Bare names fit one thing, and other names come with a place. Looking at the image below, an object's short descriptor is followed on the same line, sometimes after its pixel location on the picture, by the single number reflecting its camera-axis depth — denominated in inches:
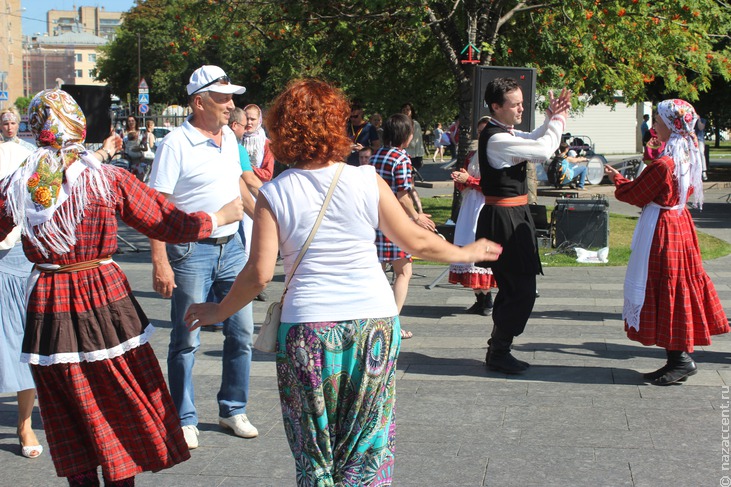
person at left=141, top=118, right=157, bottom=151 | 880.2
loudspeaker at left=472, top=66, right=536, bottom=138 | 419.0
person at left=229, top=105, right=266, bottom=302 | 224.8
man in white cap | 189.9
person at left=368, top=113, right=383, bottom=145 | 586.6
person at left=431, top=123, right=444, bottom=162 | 1559.5
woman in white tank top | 127.1
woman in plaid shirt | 285.2
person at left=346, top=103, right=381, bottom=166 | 458.0
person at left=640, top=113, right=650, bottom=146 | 884.0
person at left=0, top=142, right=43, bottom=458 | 192.4
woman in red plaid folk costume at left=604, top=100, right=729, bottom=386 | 231.8
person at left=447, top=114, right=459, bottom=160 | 1208.9
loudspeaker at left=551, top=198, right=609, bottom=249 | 480.5
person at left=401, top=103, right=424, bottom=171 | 750.5
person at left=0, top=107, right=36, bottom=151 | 230.2
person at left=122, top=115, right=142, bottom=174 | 855.7
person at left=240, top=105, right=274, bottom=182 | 366.9
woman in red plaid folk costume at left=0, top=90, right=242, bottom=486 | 138.7
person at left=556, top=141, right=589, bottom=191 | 864.3
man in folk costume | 238.8
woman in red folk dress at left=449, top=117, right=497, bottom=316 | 327.3
